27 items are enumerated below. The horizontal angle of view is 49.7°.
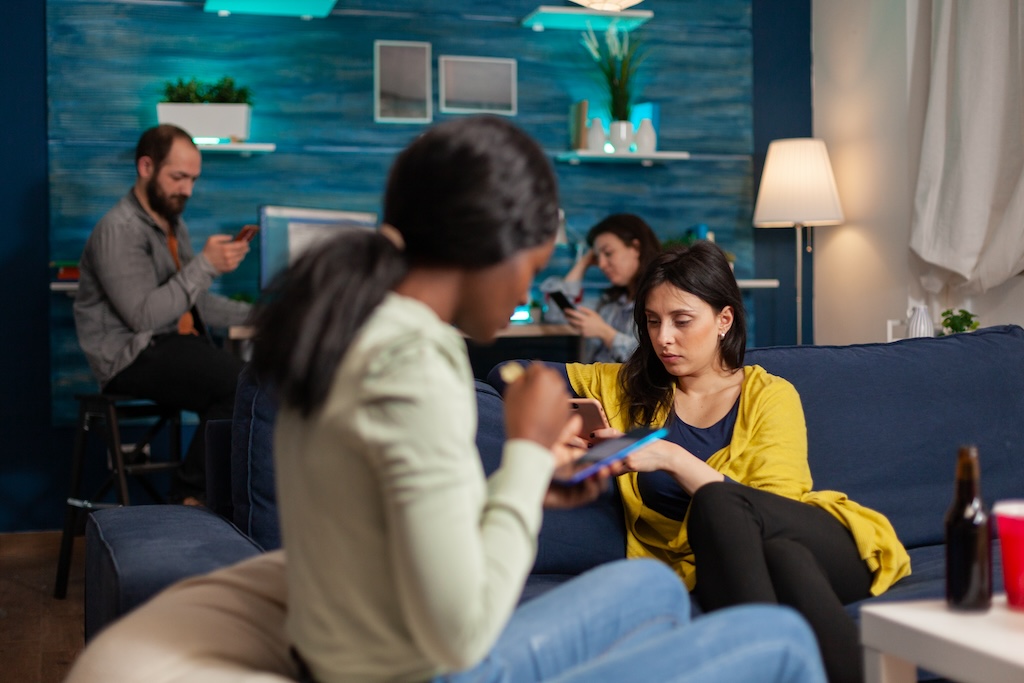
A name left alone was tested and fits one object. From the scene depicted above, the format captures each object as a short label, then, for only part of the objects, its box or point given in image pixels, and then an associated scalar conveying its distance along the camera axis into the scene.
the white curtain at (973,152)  4.00
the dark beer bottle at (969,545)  1.45
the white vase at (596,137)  4.76
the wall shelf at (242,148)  4.34
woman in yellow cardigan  1.88
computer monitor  4.16
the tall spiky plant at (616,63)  4.86
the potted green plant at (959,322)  3.83
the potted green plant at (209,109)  4.34
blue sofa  2.01
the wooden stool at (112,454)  3.63
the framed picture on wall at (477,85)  4.79
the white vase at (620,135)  4.80
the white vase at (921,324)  3.96
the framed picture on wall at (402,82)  4.71
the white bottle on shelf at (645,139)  4.84
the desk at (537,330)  4.29
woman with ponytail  0.99
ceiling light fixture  3.61
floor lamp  4.76
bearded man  3.64
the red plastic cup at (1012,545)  1.44
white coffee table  1.34
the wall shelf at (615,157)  4.75
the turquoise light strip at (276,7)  4.39
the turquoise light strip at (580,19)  4.62
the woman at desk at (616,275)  4.14
